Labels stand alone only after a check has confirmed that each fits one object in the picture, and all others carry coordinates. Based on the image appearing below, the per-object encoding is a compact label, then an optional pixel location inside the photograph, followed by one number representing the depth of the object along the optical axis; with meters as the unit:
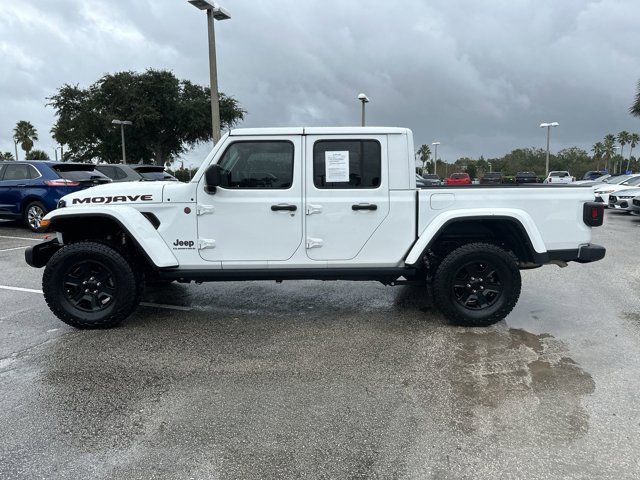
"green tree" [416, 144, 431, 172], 99.12
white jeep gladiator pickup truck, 4.76
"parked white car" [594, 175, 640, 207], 17.92
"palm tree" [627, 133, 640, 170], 88.19
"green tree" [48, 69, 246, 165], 36.78
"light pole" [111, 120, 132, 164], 31.30
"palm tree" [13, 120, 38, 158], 80.25
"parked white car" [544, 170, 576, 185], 33.06
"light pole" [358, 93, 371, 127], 19.97
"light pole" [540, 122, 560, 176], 37.75
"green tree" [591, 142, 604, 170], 89.22
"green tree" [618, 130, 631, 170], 88.19
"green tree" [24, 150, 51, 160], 70.49
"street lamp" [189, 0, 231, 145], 12.30
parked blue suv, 11.36
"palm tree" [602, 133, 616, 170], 87.06
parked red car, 37.47
